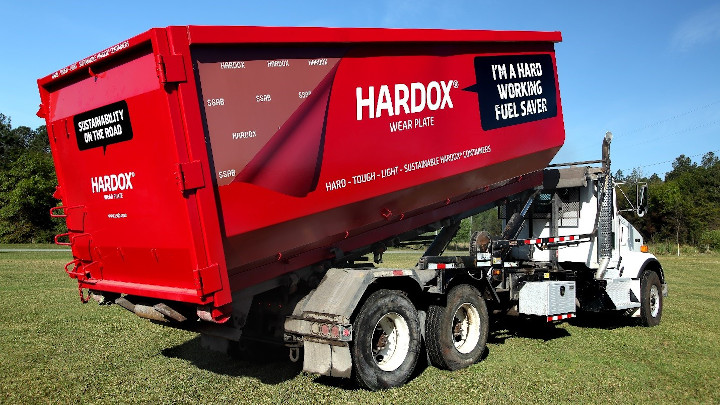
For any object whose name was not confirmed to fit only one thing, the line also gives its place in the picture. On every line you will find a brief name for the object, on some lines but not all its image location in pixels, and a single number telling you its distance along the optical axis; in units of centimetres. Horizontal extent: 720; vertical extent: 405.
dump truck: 543
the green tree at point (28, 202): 5275
